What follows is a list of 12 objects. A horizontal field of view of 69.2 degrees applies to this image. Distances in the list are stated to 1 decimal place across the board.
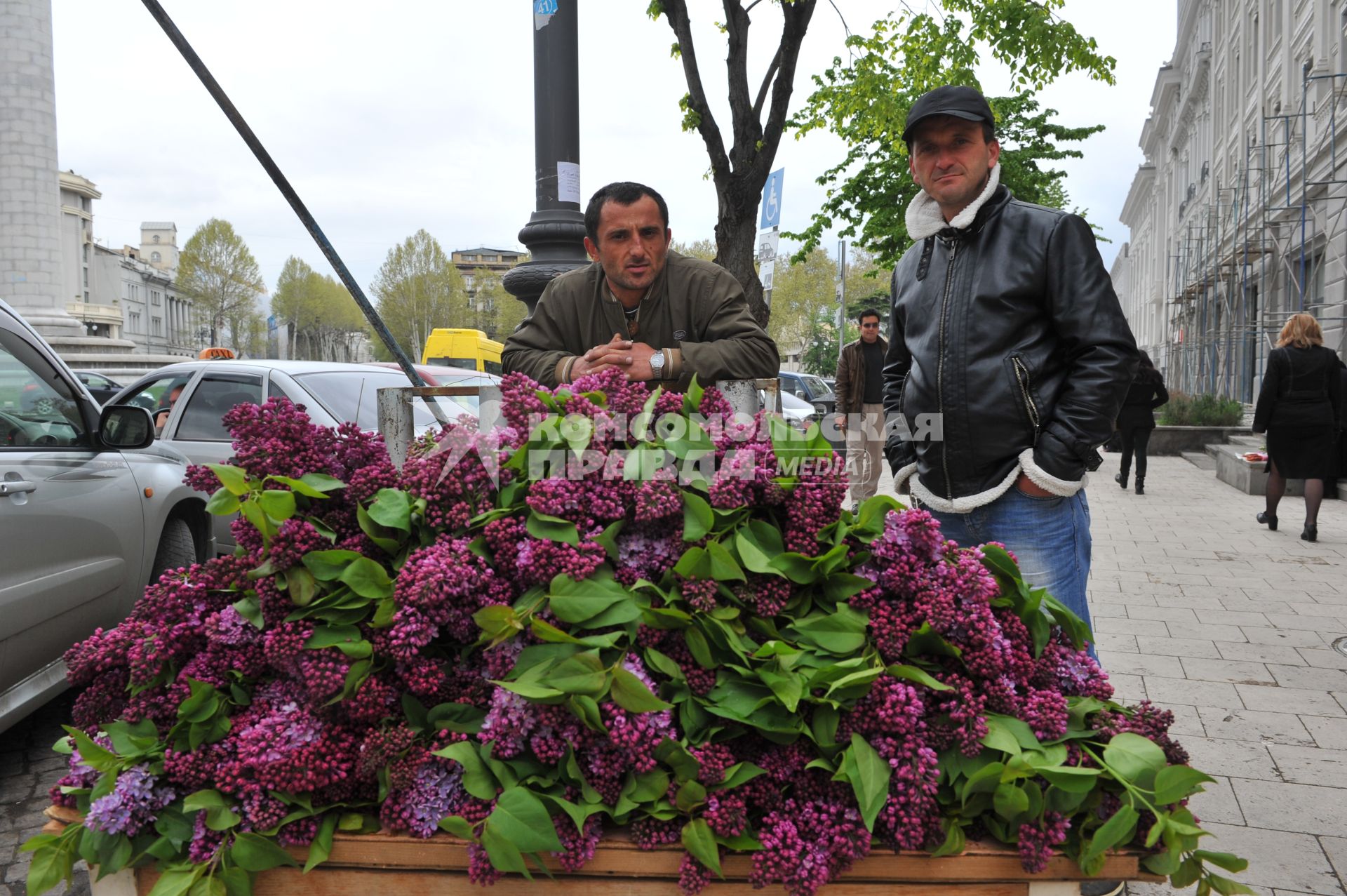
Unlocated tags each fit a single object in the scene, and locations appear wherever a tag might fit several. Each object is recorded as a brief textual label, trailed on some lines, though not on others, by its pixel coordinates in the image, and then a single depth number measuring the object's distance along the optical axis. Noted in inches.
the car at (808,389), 952.3
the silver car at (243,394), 272.8
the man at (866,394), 397.4
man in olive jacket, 106.0
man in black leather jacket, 99.8
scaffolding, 640.4
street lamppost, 188.4
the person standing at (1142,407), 465.4
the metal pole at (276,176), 92.2
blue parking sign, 329.4
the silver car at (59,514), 140.2
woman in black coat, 331.0
